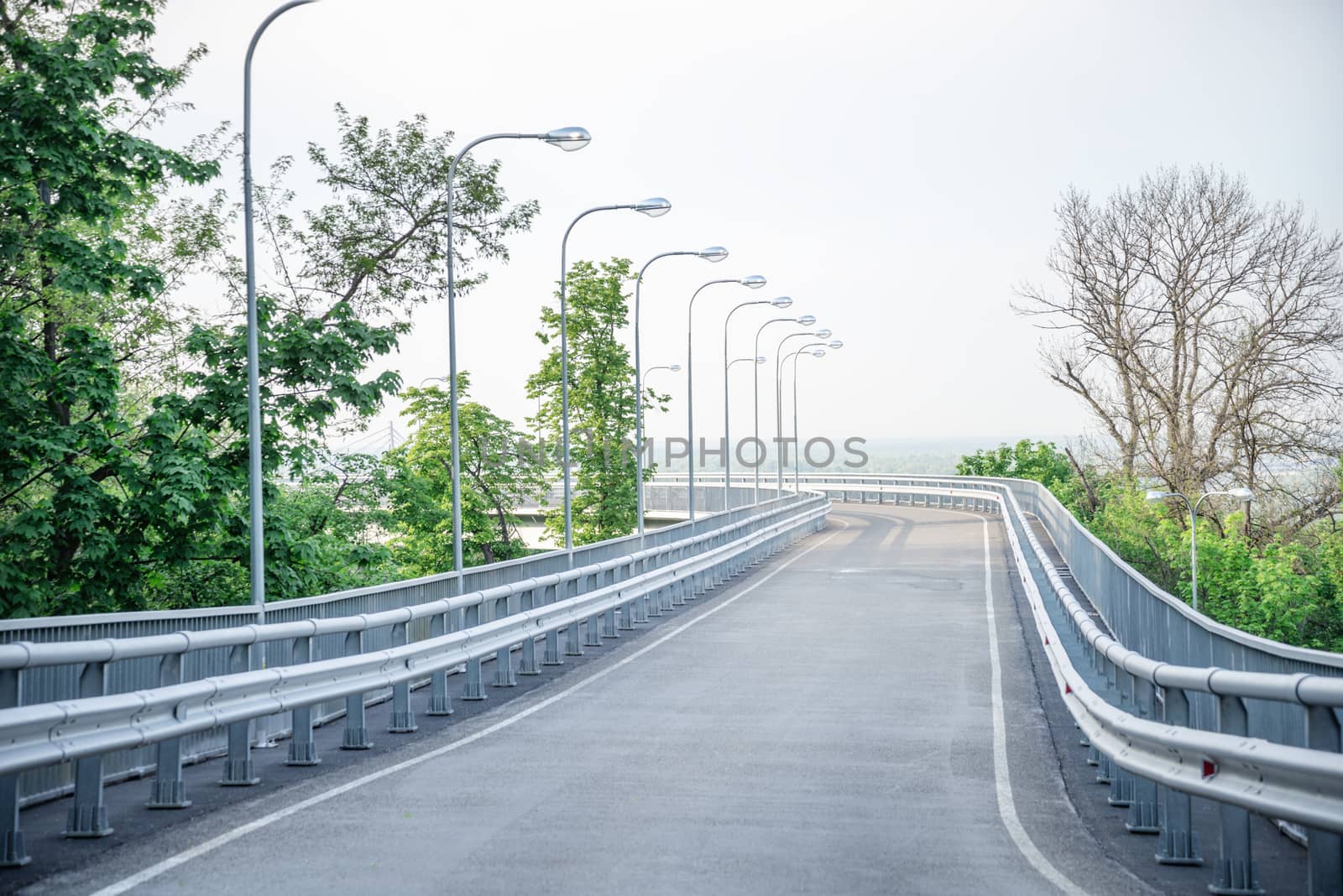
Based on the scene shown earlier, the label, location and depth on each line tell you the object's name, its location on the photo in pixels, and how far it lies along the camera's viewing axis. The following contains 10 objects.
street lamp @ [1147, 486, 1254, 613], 37.37
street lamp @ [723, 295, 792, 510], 40.44
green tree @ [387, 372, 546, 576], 54.97
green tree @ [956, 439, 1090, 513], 93.50
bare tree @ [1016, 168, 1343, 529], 47.16
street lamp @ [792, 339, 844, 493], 65.34
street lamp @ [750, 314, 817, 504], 49.34
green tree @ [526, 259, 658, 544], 62.47
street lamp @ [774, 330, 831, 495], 62.67
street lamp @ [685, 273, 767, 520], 38.38
